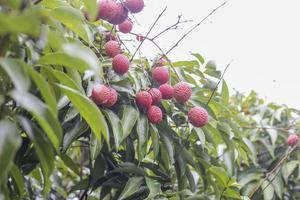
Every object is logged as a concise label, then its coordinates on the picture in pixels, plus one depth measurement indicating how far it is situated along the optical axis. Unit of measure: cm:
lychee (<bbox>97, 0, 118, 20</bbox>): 88
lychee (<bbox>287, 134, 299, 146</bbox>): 151
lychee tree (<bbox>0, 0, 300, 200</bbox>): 52
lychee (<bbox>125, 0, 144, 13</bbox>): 93
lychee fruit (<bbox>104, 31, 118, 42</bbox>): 100
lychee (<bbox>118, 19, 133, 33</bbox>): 100
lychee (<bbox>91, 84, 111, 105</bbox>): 82
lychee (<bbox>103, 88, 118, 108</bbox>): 85
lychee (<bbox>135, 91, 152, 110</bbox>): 90
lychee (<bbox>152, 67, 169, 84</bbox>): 97
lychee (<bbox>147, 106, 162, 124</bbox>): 92
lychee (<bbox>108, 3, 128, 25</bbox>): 90
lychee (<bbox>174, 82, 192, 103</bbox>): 97
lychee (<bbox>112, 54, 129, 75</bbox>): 88
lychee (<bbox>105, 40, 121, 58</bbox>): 95
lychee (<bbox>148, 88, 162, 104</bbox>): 94
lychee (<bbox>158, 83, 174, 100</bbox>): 96
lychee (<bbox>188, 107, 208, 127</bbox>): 96
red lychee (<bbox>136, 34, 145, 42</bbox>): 98
